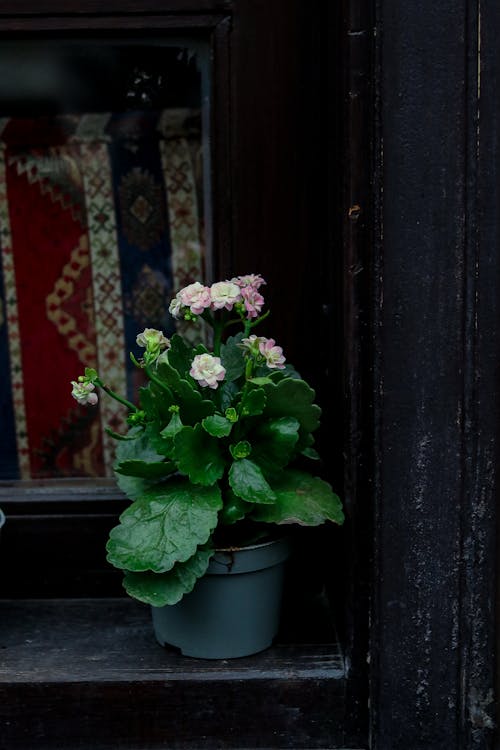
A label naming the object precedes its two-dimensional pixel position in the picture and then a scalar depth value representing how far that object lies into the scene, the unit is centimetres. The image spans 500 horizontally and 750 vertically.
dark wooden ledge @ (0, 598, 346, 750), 168
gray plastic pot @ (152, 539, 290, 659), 167
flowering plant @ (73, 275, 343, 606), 164
